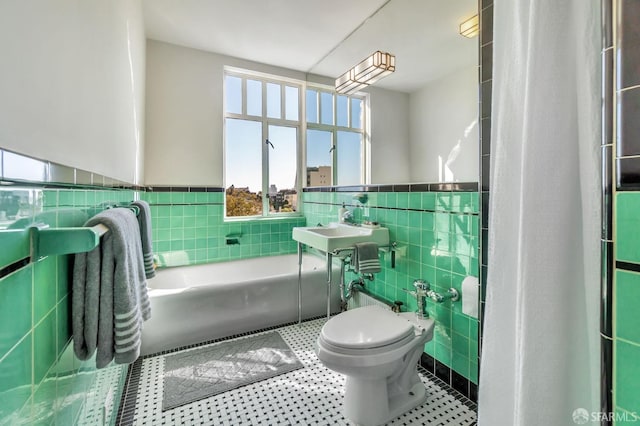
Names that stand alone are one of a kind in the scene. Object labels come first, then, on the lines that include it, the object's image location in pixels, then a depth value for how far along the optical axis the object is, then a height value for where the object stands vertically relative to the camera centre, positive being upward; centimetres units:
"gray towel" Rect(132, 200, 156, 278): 143 -14
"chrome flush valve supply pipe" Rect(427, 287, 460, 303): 170 -52
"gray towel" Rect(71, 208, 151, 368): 72 -24
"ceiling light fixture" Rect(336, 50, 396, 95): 237 +126
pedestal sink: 207 -22
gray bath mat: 174 -109
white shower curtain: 62 -1
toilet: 141 -76
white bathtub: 215 -77
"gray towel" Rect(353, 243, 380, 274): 204 -35
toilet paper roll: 153 -48
